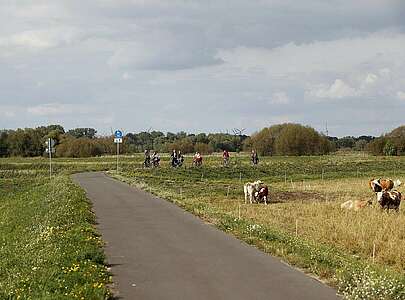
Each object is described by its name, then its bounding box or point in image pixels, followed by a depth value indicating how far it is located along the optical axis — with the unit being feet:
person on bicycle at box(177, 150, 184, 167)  190.06
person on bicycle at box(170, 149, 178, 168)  186.65
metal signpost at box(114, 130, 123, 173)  170.50
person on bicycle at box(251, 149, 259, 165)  213.46
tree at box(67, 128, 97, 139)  560.78
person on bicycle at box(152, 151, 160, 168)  193.77
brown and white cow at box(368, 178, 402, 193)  110.44
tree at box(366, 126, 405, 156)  348.79
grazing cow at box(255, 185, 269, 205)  105.19
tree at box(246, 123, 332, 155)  390.83
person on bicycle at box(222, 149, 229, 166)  205.84
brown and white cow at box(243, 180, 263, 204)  105.91
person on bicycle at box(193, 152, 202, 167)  196.44
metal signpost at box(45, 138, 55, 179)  159.94
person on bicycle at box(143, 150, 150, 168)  196.95
